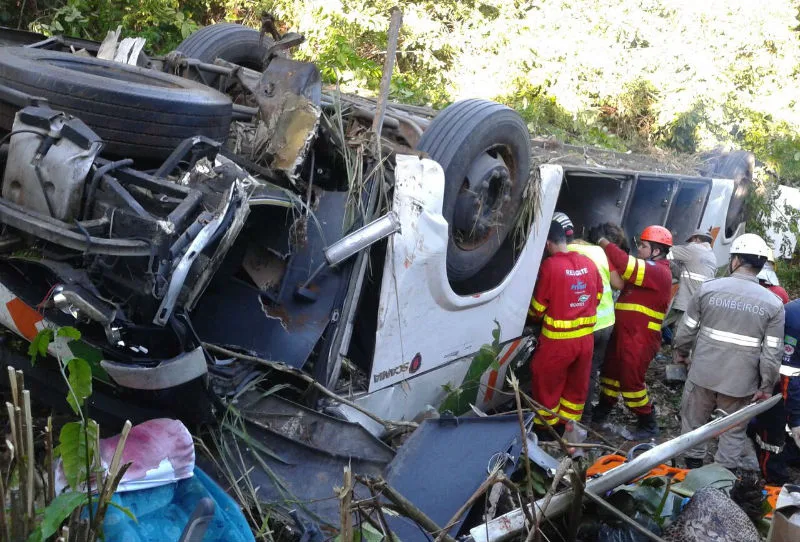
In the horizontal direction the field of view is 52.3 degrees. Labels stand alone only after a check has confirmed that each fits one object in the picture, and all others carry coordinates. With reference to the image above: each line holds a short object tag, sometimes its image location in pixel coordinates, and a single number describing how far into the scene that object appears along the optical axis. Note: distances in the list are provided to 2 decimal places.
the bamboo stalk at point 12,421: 1.79
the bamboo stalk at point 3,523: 1.73
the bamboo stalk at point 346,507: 1.61
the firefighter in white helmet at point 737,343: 4.53
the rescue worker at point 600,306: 4.97
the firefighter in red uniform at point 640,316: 5.39
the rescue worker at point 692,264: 6.39
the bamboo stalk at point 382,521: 1.78
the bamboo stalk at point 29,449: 1.82
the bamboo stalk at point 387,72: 3.23
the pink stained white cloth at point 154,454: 2.33
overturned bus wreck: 2.46
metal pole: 2.55
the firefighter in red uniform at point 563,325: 4.77
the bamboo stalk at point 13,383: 1.79
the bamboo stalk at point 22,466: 1.84
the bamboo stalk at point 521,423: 2.08
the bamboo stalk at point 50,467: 1.87
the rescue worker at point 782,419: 4.47
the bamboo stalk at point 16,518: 1.83
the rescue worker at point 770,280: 5.21
